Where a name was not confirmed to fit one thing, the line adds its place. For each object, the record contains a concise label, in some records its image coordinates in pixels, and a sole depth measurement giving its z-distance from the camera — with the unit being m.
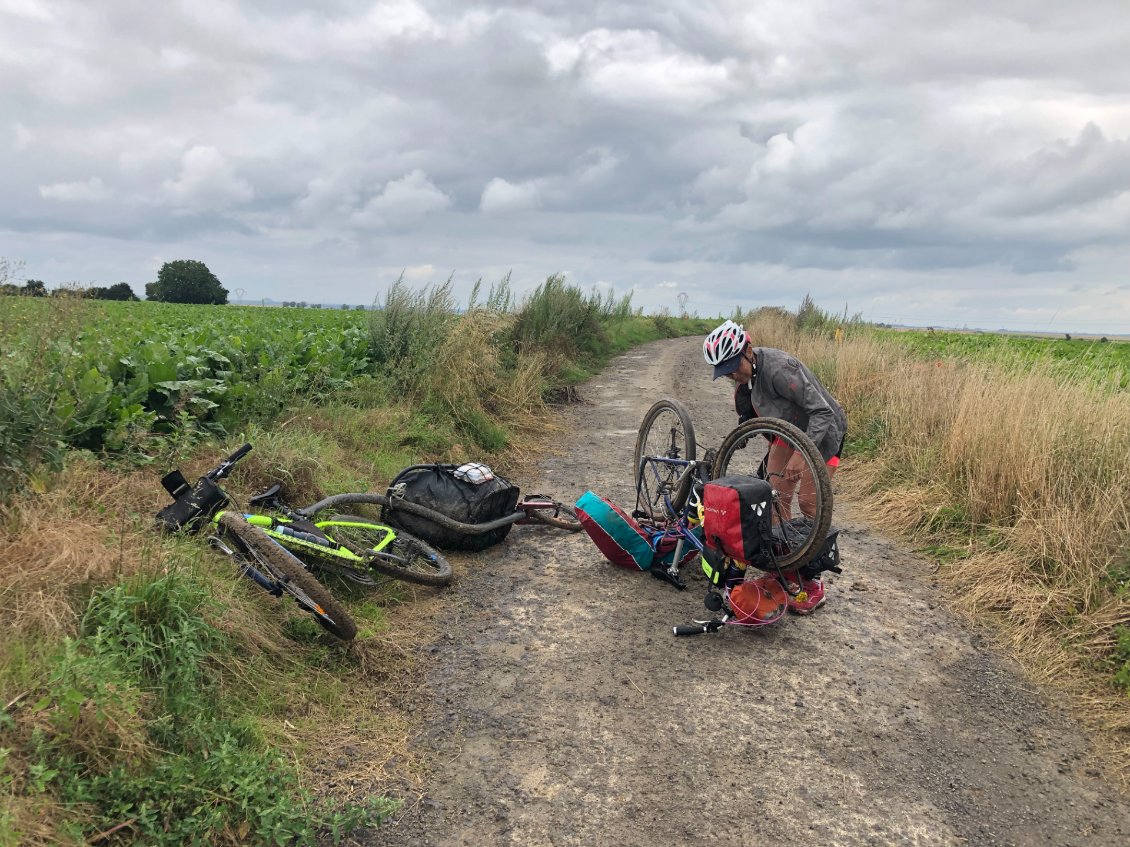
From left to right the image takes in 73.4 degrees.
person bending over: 4.80
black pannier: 5.61
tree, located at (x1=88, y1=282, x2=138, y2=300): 41.05
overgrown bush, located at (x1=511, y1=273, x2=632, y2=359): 15.53
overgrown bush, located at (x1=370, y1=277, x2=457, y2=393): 9.34
